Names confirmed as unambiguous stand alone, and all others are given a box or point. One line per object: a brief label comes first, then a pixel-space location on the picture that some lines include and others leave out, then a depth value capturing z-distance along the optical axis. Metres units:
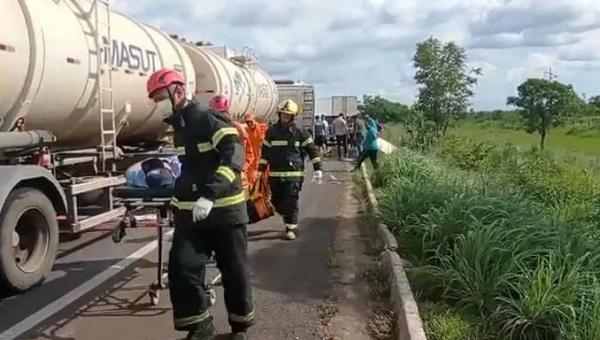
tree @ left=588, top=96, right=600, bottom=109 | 65.81
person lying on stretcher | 6.53
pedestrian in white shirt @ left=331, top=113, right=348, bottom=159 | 26.36
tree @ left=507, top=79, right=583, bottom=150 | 35.72
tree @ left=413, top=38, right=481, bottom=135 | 24.34
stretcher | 6.23
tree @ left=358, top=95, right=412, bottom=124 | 60.03
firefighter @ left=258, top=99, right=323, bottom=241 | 9.55
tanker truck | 6.83
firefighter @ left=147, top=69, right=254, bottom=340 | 5.01
